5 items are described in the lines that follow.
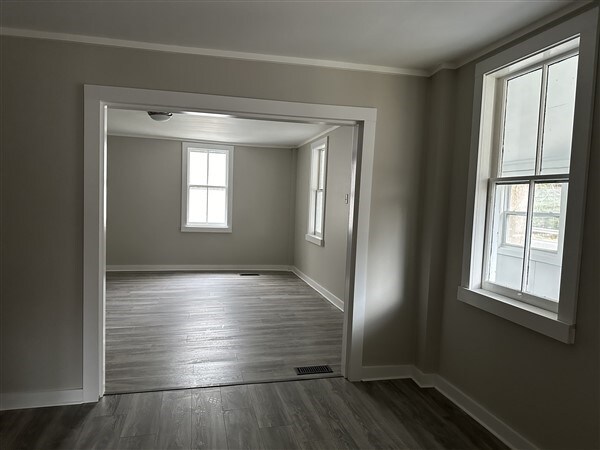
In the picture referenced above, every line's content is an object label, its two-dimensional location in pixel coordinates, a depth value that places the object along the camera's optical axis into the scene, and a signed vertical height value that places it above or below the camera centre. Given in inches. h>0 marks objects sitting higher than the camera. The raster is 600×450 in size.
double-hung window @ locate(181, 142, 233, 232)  287.1 +4.2
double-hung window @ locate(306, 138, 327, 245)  240.1 +3.7
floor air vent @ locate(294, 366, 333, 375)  127.8 -55.1
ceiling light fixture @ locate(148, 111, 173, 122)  182.8 +35.0
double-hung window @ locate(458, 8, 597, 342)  77.0 +6.9
